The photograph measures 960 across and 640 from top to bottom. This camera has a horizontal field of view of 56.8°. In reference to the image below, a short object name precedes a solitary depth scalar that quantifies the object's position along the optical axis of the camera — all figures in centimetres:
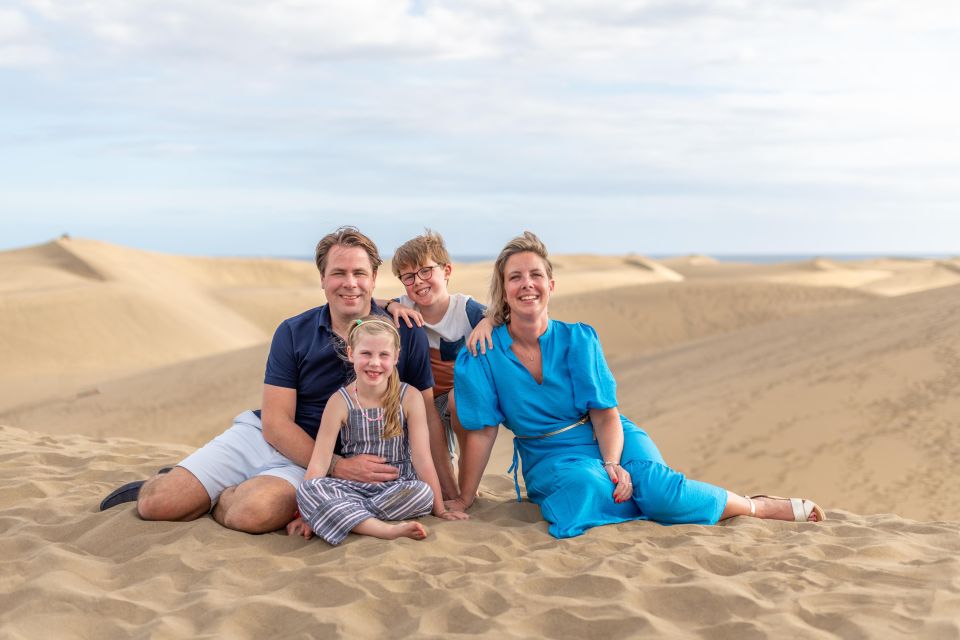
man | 477
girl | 461
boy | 501
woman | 484
